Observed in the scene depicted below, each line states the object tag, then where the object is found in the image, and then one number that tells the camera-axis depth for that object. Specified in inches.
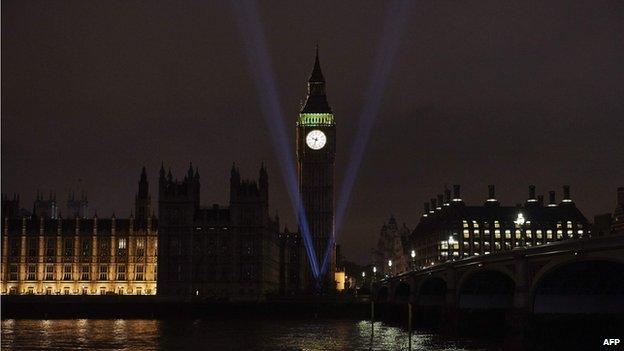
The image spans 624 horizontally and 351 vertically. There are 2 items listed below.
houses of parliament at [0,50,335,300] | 6943.9
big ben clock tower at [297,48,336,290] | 7824.8
